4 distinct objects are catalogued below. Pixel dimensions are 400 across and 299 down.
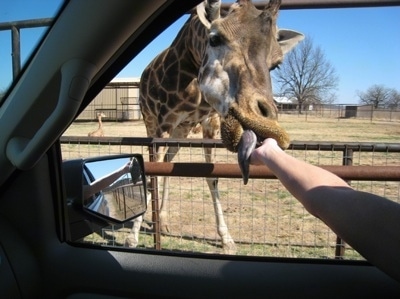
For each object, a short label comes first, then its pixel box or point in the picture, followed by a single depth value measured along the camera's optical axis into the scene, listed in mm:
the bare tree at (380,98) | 40762
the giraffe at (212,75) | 2988
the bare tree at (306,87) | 34225
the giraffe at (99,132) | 13430
